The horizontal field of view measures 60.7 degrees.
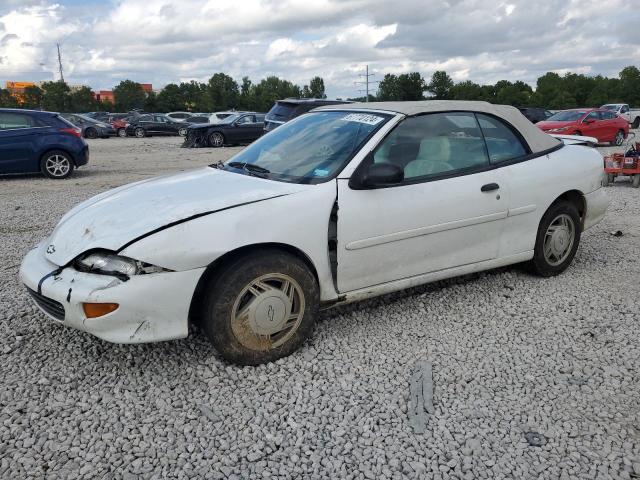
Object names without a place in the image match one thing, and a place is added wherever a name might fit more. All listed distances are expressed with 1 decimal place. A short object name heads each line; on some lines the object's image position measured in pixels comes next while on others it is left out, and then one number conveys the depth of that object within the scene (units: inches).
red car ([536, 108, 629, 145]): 684.1
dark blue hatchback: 430.3
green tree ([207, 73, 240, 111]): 3275.1
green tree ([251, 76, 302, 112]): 3437.0
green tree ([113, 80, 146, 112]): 3048.7
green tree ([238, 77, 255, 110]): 3464.6
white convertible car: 117.6
